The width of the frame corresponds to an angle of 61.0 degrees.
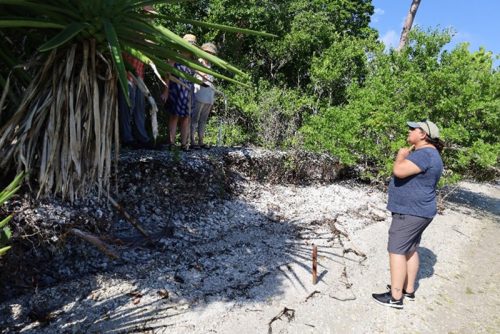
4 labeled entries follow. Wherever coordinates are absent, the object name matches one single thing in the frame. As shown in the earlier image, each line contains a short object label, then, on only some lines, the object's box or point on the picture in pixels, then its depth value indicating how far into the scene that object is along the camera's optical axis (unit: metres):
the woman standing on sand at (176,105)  5.73
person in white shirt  6.30
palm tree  2.53
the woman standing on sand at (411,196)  3.68
